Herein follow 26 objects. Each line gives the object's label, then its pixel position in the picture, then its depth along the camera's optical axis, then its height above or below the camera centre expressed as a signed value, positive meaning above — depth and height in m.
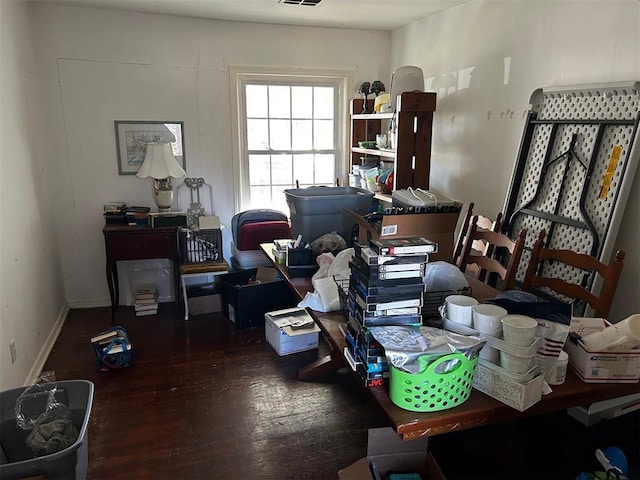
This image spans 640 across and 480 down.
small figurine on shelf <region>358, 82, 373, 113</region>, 3.97 +0.30
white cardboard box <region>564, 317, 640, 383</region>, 1.44 -0.71
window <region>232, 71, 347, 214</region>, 4.09 -0.07
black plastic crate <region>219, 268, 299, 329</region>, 3.45 -1.29
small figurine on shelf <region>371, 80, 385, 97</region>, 3.92 +0.32
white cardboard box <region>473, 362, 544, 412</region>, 1.28 -0.71
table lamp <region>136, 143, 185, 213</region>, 3.63 -0.34
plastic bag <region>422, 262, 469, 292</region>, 1.84 -0.59
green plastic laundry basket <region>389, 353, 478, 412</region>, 1.25 -0.69
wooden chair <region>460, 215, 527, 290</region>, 2.38 -0.69
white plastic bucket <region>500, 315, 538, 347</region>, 1.28 -0.55
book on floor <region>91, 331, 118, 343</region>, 2.89 -1.31
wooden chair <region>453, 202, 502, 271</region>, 2.77 -0.60
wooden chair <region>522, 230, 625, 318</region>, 1.94 -0.65
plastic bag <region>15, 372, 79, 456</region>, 1.82 -1.20
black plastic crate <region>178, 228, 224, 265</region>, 3.78 -0.97
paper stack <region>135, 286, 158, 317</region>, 3.75 -1.42
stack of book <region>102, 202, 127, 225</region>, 3.66 -0.70
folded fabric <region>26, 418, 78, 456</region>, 1.80 -1.22
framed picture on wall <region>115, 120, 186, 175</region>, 3.76 -0.11
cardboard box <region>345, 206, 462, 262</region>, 2.24 -0.48
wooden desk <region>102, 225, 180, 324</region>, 3.55 -0.92
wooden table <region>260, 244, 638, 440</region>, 1.26 -0.77
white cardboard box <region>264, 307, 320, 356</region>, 3.01 -1.32
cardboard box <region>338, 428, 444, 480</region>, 1.63 -1.15
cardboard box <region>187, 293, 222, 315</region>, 3.71 -1.41
